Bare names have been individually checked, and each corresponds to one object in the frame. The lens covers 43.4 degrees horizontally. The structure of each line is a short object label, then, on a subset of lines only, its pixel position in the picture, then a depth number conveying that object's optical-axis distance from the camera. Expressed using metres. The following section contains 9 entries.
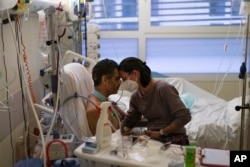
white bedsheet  2.74
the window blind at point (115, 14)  4.52
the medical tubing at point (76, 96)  2.25
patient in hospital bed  2.29
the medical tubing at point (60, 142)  1.96
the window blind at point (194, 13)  4.37
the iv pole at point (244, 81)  2.24
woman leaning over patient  2.12
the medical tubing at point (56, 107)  1.96
